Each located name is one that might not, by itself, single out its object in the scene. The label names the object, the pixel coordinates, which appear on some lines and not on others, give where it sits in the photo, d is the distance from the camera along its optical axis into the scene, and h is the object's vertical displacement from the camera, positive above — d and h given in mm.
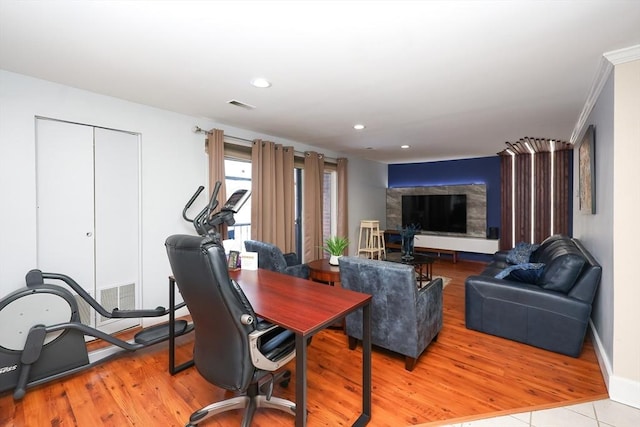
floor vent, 2824 -832
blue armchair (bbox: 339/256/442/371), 2207 -716
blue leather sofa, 2418 -806
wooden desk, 1339 -514
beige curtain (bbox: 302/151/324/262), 4852 +60
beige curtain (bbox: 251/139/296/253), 3973 +247
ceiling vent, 2867 +1080
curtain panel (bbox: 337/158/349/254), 5535 +234
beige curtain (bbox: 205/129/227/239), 3490 +624
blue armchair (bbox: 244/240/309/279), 3004 -496
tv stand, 5852 -704
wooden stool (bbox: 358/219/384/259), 5941 -589
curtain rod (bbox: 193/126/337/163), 3406 +960
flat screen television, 6242 -25
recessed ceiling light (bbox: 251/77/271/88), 2361 +1055
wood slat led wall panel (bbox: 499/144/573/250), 5254 +305
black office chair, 1331 -550
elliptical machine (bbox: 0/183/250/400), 1960 -866
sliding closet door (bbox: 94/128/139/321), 2764 -42
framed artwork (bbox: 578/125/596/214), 2541 +338
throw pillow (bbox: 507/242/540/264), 3807 -577
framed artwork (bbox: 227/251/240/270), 2596 -416
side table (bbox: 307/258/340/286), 3267 -696
